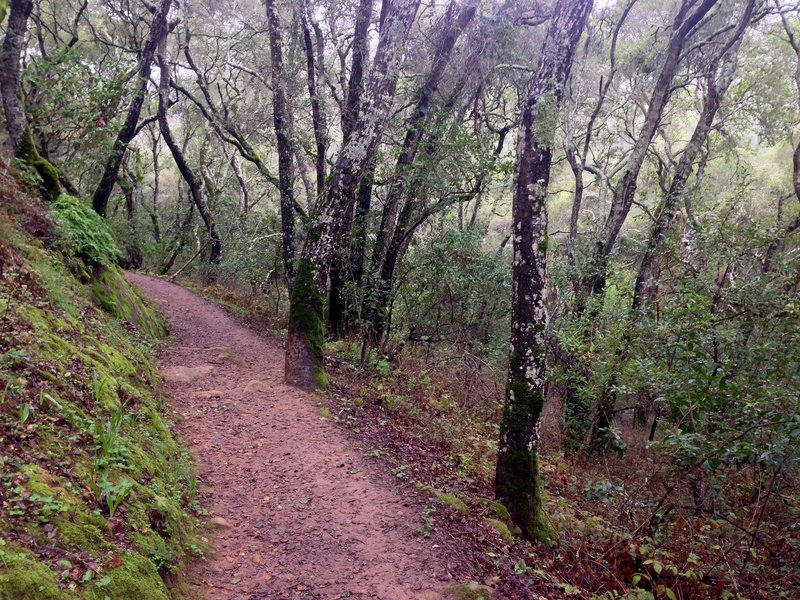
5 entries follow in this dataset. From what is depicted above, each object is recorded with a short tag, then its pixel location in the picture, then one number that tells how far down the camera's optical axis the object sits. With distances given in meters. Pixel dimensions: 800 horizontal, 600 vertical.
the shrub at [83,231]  8.37
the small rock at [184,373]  8.18
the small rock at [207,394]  7.64
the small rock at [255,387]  8.05
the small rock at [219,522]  4.67
